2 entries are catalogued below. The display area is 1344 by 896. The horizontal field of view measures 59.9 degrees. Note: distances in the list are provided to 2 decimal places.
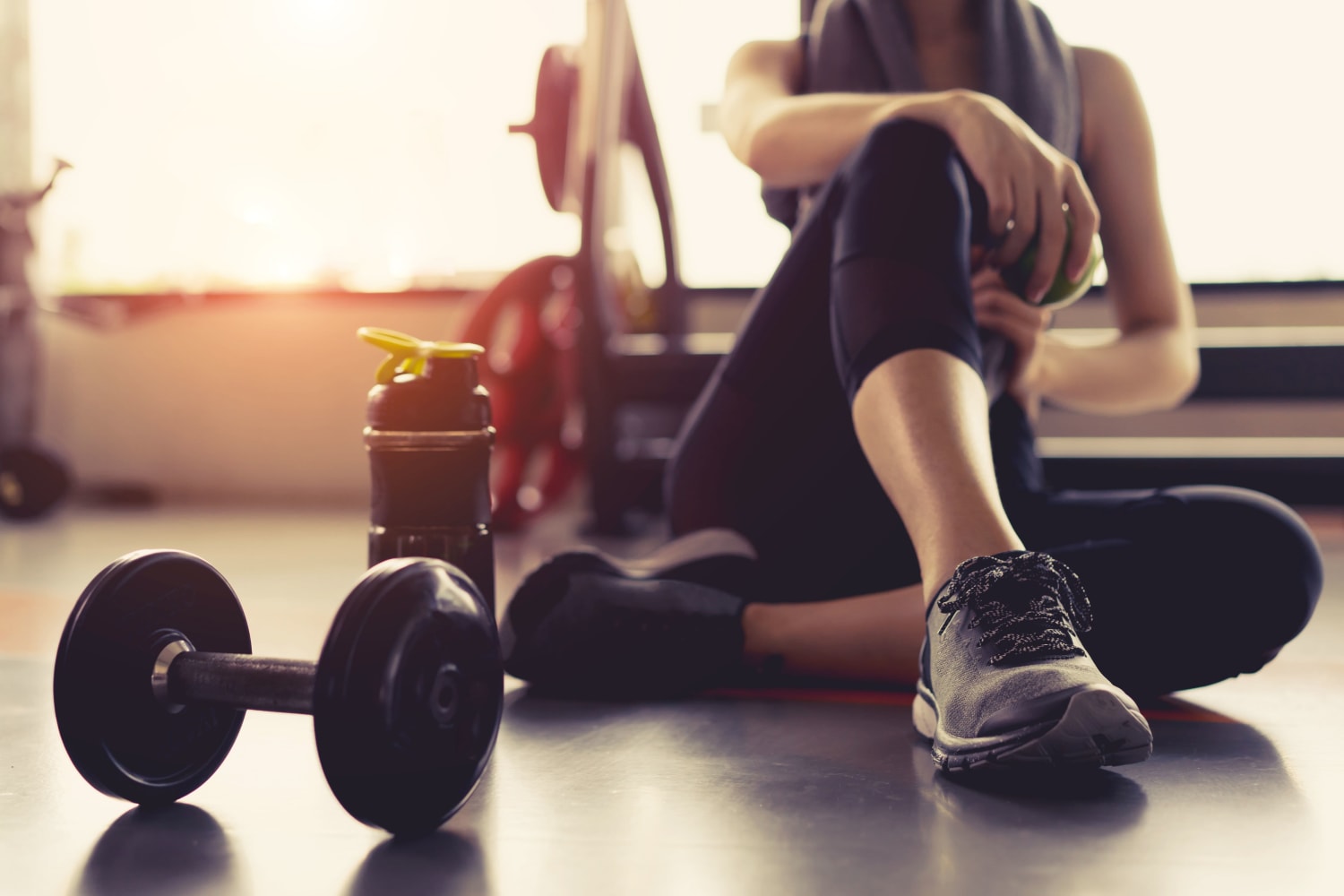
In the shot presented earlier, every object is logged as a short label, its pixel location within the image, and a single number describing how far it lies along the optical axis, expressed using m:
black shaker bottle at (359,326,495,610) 0.97
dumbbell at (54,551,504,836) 0.62
